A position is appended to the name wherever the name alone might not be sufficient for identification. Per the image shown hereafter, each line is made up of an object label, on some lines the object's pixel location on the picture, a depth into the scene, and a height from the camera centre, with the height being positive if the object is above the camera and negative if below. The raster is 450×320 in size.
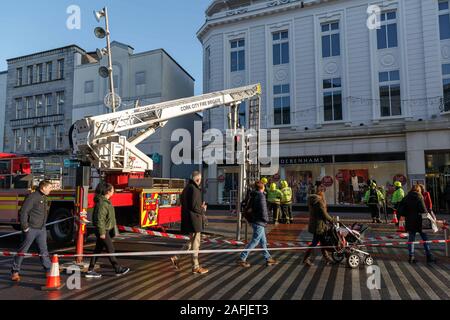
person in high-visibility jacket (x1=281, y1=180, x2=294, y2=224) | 13.59 -0.92
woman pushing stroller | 6.75 -0.82
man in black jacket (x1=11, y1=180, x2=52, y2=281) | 5.79 -0.69
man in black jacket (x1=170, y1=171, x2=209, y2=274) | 6.30 -0.63
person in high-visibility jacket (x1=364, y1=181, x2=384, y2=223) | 13.46 -0.81
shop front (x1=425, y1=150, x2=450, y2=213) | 18.25 +0.18
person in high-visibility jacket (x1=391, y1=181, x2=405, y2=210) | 12.16 -0.56
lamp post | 11.27 +5.01
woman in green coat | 5.99 -0.75
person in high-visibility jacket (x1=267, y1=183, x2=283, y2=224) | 13.24 -0.72
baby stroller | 6.59 -1.31
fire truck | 8.59 +0.13
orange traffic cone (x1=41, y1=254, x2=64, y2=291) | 5.26 -1.48
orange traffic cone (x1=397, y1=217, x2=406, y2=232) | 10.68 -1.47
